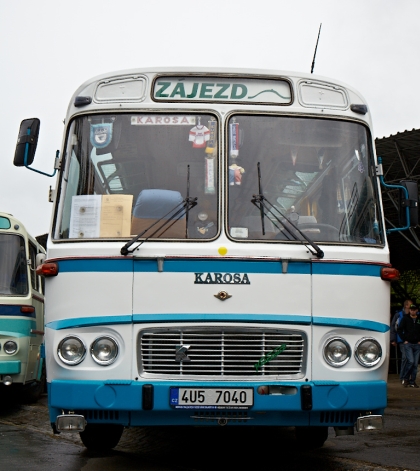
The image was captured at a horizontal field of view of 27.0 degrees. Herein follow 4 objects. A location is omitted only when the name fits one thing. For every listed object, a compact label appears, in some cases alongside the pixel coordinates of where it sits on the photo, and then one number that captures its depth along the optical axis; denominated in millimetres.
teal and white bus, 12125
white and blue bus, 6379
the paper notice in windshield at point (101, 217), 6715
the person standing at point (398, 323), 18734
